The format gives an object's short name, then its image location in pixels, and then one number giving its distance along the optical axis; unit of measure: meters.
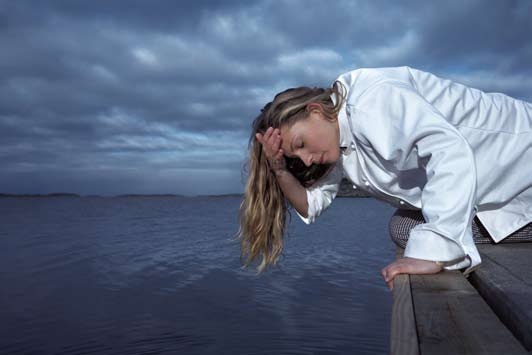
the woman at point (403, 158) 1.86
